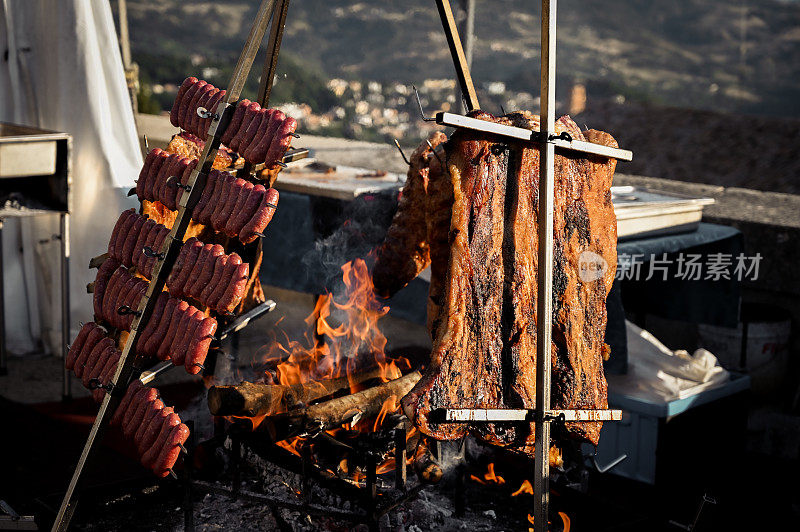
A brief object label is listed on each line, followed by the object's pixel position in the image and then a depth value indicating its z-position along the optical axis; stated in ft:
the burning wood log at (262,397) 12.03
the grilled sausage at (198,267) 11.60
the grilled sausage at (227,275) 11.30
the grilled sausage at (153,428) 11.78
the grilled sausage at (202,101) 12.38
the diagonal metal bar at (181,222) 11.78
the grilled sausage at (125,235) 12.61
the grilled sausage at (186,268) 11.74
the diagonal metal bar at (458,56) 12.91
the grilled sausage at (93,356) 12.78
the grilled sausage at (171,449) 11.65
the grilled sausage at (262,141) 11.35
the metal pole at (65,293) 20.63
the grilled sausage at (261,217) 11.22
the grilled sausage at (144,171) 12.62
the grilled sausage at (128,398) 12.17
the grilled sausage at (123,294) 12.41
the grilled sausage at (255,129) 11.48
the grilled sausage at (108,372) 12.42
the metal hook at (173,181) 12.07
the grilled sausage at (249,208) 11.28
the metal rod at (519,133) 9.53
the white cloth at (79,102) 21.85
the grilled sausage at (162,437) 11.71
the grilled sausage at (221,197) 11.59
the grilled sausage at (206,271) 11.50
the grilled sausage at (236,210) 11.34
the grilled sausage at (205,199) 11.79
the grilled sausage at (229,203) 11.46
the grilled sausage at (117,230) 12.77
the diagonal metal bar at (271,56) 12.52
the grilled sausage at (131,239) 12.54
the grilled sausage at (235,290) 11.23
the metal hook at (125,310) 12.08
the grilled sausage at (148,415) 11.85
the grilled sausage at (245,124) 11.64
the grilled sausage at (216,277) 11.39
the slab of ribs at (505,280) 10.55
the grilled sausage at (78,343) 13.10
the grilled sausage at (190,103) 12.57
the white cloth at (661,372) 16.70
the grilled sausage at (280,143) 11.25
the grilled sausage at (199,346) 11.49
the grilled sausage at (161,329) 11.89
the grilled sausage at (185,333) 11.61
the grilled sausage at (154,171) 12.53
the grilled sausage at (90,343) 12.98
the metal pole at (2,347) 22.45
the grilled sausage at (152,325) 12.01
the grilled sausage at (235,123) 11.78
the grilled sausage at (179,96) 12.77
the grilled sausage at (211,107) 12.17
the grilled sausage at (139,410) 11.96
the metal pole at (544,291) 9.91
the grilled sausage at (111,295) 12.69
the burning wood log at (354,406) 12.39
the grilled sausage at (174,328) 11.75
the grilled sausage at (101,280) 12.98
